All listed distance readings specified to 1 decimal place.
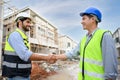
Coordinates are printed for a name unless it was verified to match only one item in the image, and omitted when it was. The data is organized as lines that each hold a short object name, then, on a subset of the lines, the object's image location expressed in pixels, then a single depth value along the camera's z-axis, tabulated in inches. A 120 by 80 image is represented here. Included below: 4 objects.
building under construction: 371.4
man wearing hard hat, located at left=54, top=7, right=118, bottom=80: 36.9
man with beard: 47.9
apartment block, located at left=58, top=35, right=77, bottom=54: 664.9
